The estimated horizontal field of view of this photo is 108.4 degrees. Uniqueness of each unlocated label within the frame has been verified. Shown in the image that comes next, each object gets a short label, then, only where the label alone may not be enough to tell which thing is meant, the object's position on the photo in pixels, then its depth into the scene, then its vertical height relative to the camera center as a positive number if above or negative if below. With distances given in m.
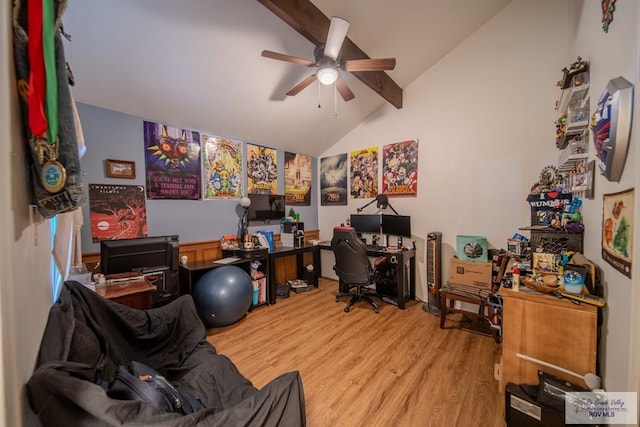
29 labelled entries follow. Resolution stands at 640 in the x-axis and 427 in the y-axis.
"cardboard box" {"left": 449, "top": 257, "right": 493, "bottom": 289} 2.46 -0.76
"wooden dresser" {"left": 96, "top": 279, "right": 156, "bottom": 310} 1.64 -0.60
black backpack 0.92 -0.77
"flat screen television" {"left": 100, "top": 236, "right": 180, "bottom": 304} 1.97 -0.46
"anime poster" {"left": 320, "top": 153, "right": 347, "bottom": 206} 4.03 +0.47
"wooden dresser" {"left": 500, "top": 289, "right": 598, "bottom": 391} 1.18 -0.72
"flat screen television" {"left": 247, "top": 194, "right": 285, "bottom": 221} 3.40 +0.00
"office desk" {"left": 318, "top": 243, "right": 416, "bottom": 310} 2.97 -0.89
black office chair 2.74 -0.65
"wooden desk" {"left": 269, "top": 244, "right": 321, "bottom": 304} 3.14 -0.87
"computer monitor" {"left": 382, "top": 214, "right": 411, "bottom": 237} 3.18 -0.28
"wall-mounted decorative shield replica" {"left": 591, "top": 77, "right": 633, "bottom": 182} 0.94 +0.33
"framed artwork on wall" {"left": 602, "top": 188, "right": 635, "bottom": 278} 0.92 -0.12
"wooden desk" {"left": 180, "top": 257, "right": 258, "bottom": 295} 2.53 -0.72
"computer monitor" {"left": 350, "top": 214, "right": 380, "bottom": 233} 3.52 -0.26
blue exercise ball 2.38 -0.93
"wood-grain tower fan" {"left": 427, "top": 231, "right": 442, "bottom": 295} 2.85 -0.72
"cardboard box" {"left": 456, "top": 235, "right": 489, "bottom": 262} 2.59 -0.50
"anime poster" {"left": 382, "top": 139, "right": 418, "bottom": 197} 3.23 +0.54
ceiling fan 1.81 +1.23
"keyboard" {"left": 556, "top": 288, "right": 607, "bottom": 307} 1.15 -0.49
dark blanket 0.68 -0.73
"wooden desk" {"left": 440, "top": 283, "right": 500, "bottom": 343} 2.28 -0.95
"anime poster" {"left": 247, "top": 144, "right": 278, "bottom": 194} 3.42 +0.58
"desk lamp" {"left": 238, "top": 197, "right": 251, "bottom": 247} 3.31 -0.22
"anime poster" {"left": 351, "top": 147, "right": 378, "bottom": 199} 3.64 +0.53
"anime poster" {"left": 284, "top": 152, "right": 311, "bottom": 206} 3.93 +0.49
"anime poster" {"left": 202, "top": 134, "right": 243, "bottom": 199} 2.98 +0.54
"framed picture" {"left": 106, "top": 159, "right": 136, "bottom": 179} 2.28 +0.41
